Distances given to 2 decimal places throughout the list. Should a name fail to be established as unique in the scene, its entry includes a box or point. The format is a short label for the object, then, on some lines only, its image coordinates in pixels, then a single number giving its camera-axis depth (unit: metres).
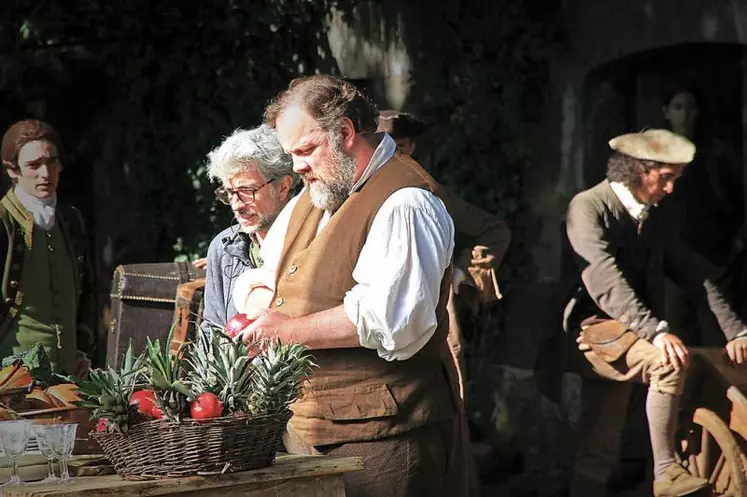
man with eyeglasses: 7.04
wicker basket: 5.10
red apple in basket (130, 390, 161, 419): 5.18
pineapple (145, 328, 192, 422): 5.11
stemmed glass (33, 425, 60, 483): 5.25
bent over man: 9.29
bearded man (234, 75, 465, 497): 5.80
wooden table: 5.00
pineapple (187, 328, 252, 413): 5.23
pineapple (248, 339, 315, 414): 5.26
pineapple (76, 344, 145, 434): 5.10
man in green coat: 9.51
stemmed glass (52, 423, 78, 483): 5.25
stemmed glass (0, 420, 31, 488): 5.28
